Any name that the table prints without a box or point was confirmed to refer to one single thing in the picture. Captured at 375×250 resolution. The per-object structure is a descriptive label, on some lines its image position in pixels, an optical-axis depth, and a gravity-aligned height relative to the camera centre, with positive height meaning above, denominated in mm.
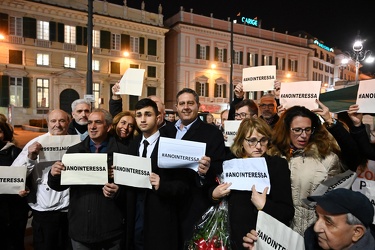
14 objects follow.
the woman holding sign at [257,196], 2553 -705
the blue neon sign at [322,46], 52125 +12854
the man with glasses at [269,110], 4988 +104
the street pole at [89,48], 9664 +2165
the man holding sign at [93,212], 3213 -1069
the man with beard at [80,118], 4828 -90
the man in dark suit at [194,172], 3191 -599
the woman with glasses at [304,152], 2803 -345
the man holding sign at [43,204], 3619 -1111
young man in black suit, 3168 -973
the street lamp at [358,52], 13836 +3142
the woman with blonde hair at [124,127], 4680 -214
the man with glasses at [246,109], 4500 +100
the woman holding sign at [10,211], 3748 -1251
